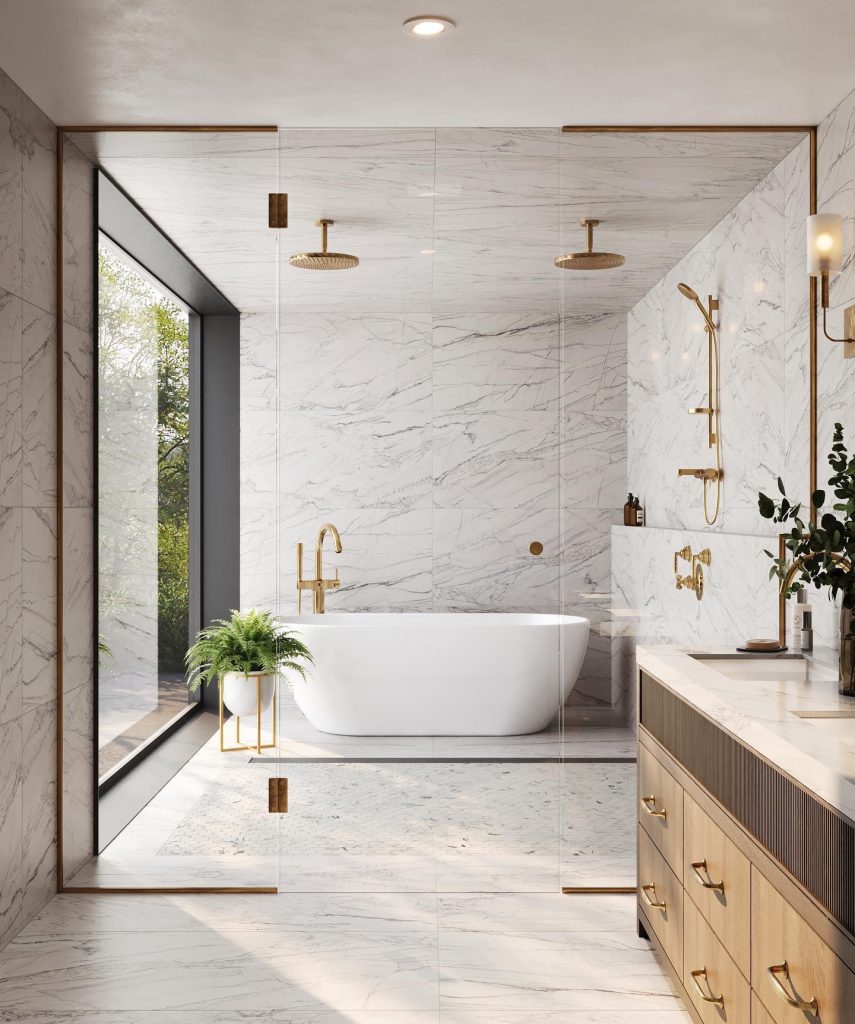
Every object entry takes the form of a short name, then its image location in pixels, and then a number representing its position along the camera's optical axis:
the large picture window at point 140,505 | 3.95
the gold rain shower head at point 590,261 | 3.44
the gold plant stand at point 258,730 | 3.52
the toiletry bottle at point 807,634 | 2.92
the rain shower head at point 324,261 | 3.41
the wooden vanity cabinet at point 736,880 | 1.63
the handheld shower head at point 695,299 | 3.45
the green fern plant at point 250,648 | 3.48
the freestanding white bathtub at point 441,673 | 3.44
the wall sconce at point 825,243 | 2.81
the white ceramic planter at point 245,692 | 3.55
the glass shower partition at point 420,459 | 3.39
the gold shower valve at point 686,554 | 3.42
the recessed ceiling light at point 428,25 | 2.59
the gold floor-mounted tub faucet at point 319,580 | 3.40
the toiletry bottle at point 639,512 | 3.43
